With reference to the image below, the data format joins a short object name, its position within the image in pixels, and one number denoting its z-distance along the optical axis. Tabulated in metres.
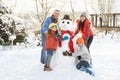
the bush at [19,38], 9.11
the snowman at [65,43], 5.19
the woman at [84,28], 5.18
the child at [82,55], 4.99
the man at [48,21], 5.09
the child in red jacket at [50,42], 5.00
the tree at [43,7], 11.44
